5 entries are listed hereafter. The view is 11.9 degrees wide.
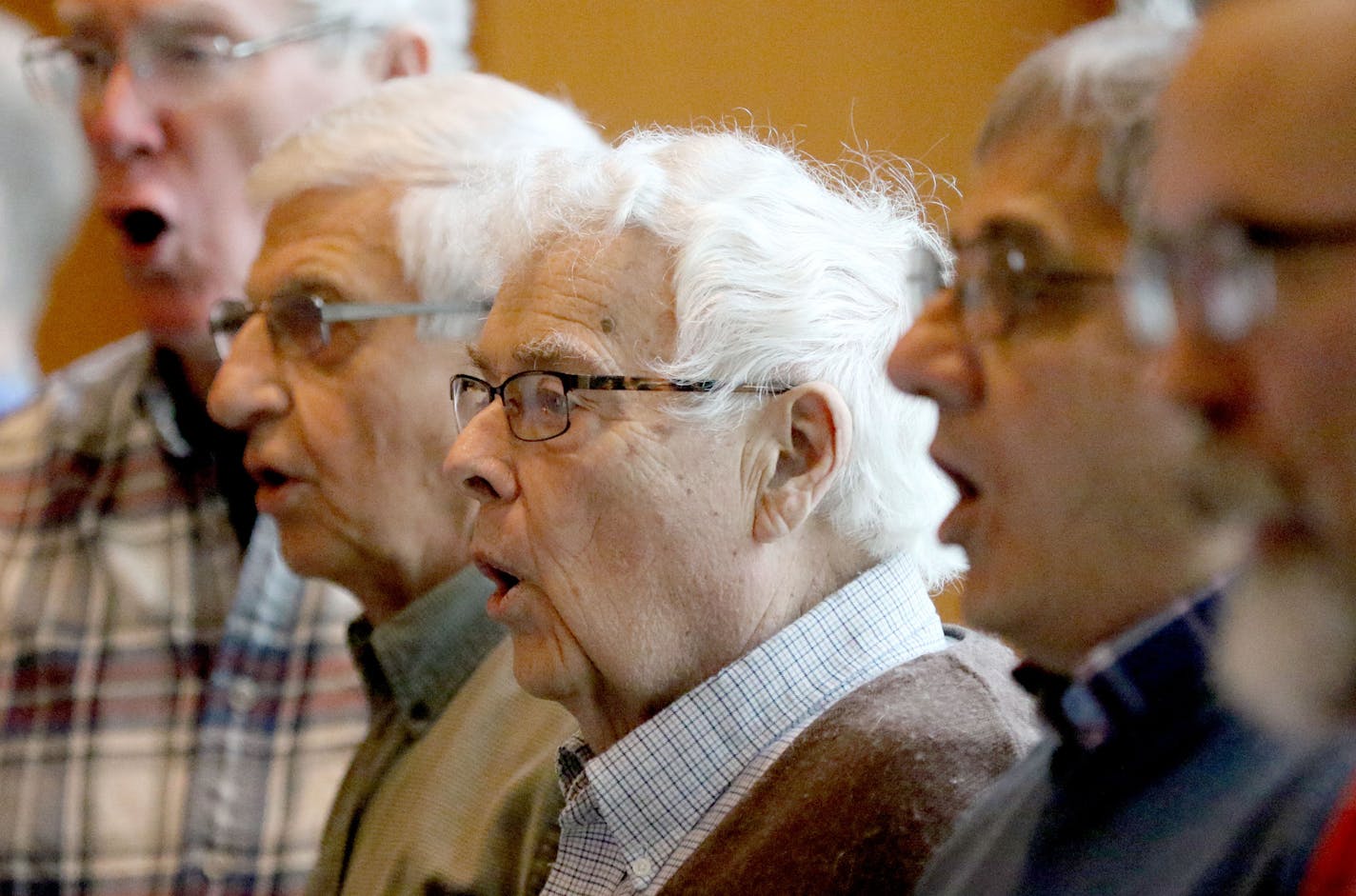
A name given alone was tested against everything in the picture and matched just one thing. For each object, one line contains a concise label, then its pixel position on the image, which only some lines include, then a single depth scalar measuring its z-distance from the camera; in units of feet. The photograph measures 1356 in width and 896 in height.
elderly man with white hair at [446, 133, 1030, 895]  9.75
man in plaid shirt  11.25
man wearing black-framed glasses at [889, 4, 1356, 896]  8.90
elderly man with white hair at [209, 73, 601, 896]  10.53
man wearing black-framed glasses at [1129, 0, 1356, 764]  6.53
